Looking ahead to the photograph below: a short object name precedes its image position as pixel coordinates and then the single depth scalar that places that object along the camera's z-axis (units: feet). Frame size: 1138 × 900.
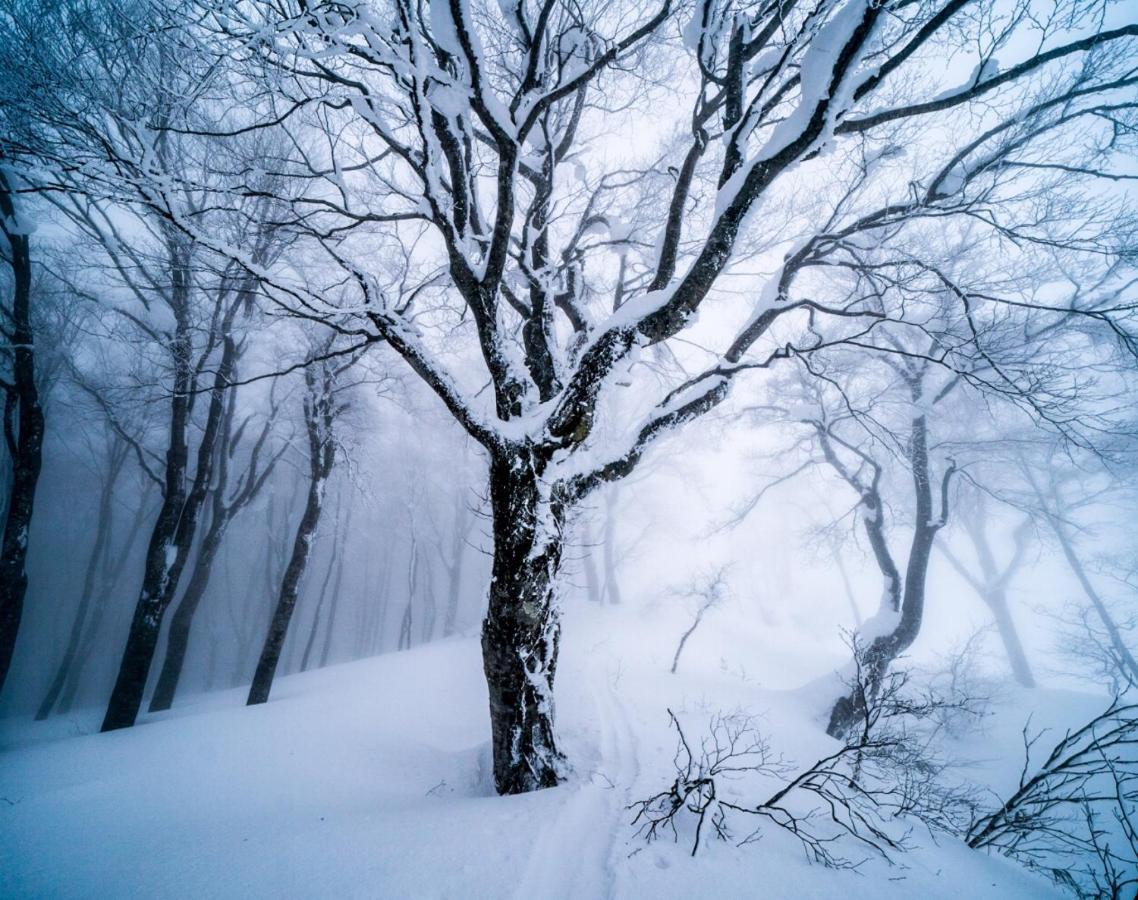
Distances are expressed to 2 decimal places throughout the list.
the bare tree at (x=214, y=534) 29.84
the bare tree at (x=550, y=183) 9.36
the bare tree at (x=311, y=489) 26.32
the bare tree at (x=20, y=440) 20.84
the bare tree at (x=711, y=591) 39.09
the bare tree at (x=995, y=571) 50.11
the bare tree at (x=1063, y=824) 9.10
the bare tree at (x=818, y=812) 9.09
